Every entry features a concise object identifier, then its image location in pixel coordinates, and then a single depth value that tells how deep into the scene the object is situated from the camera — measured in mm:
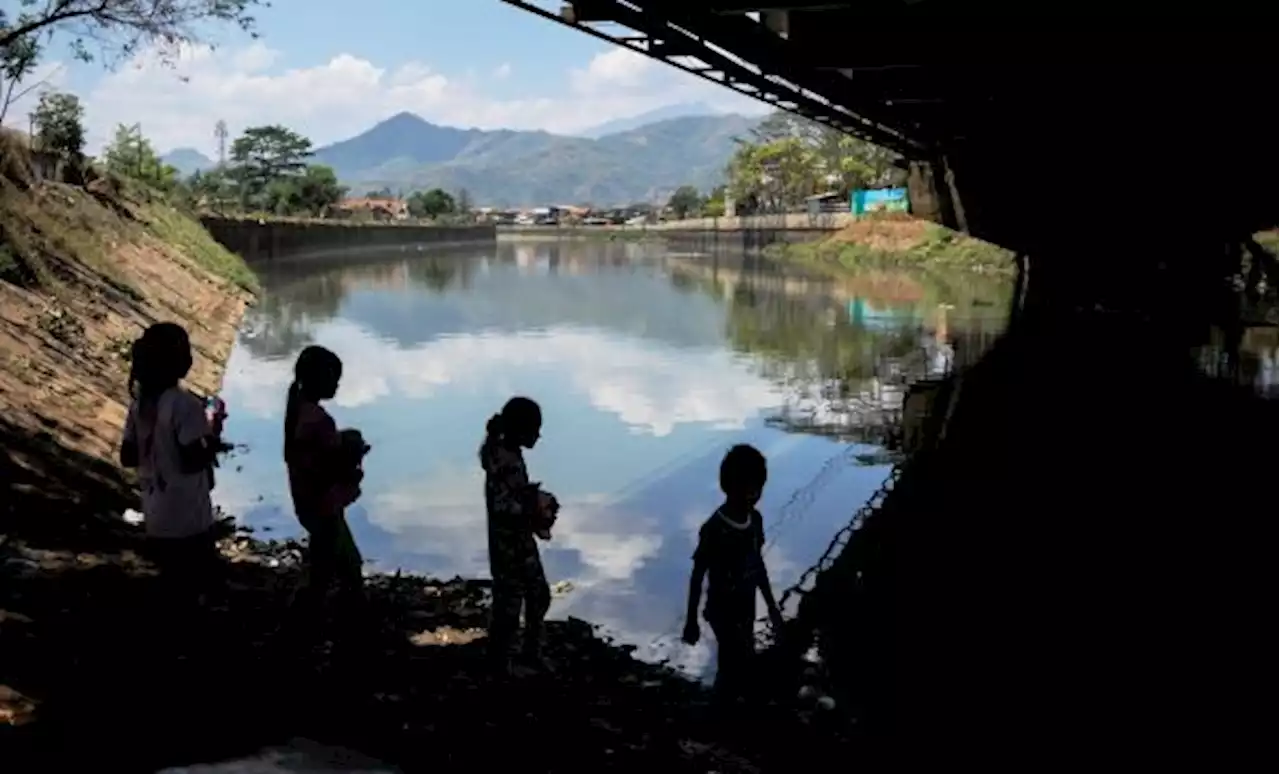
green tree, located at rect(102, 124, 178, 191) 57844
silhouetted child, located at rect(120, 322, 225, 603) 5652
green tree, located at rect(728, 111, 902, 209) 111875
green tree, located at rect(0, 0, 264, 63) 18281
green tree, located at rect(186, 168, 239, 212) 71625
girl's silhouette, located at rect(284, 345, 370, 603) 6230
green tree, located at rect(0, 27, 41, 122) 19875
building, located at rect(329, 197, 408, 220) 120531
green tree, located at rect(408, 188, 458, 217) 160500
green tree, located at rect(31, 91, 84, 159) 33500
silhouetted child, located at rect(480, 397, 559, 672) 6375
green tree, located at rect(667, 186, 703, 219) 189000
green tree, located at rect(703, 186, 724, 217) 164875
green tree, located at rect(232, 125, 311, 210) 141500
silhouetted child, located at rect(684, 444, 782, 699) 6184
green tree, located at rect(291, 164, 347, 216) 108000
